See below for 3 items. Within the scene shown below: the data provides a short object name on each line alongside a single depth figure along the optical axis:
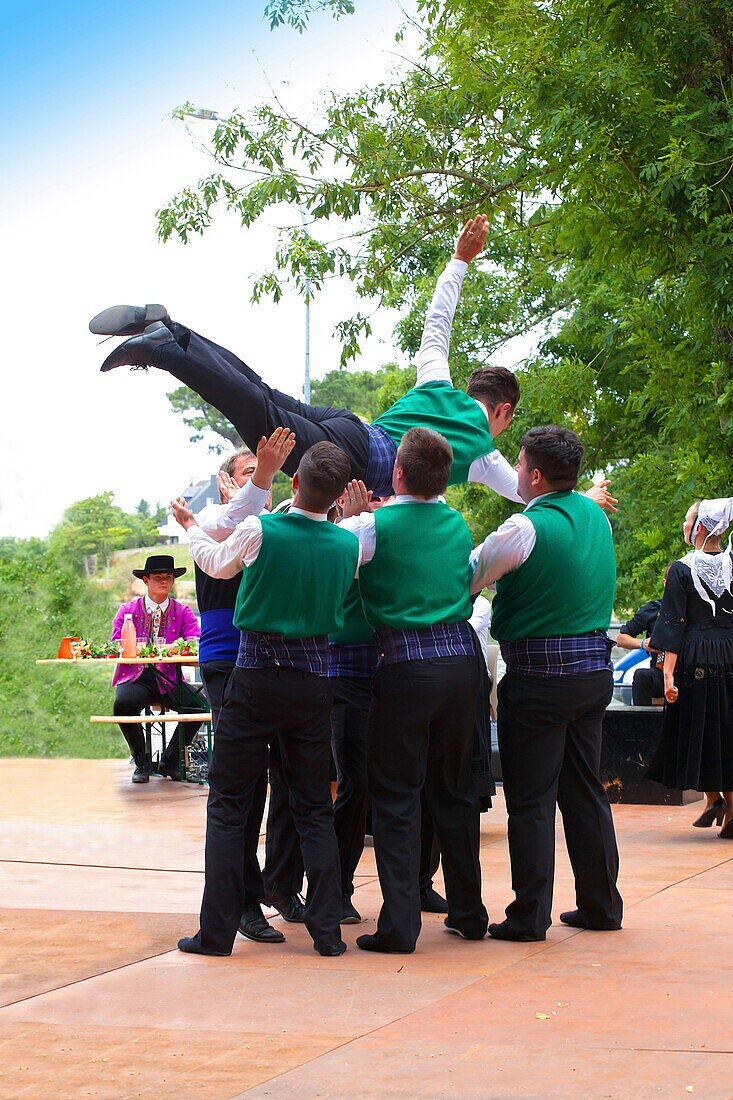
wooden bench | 10.31
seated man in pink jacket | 11.01
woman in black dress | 7.84
